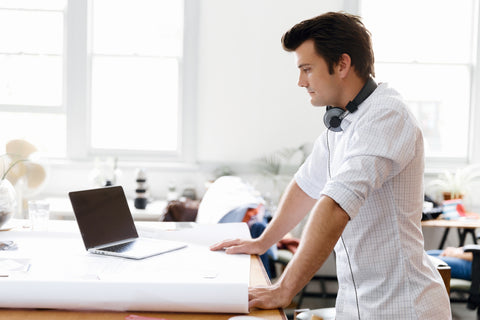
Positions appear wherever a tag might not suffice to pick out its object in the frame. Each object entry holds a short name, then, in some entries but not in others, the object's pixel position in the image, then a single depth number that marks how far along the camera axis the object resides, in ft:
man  4.37
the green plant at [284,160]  15.44
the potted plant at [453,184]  14.61
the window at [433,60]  15.90
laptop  5.40
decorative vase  6.31
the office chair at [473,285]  10.43
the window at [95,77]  15.44
